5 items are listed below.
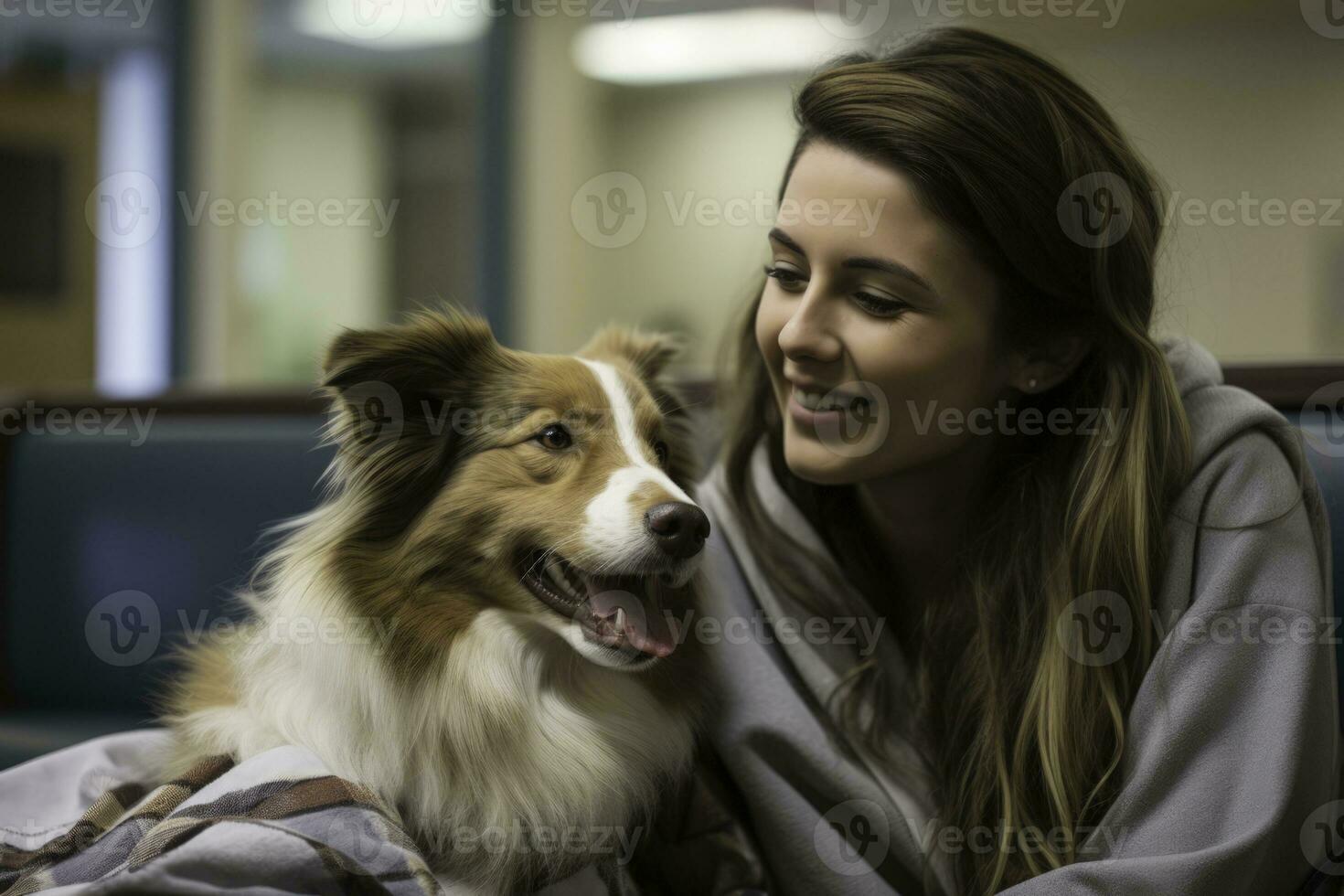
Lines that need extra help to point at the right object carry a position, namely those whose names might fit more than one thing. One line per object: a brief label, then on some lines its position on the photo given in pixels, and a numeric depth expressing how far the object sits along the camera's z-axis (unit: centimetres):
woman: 192
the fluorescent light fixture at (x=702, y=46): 555
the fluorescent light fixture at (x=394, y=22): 607
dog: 193
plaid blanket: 183
